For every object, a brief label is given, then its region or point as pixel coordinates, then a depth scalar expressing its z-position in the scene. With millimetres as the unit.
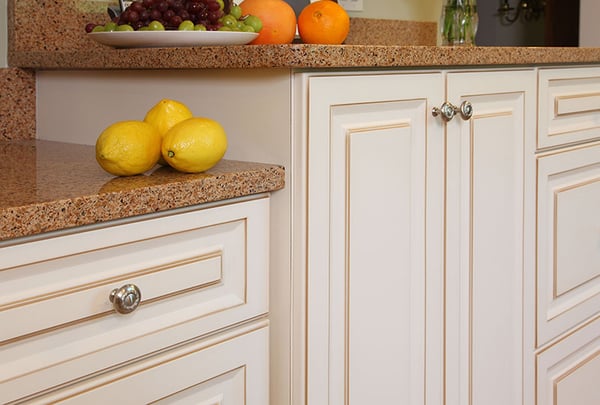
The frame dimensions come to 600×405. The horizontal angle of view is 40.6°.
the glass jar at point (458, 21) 1874
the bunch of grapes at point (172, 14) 1271
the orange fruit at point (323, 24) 1411
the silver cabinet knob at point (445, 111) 1240
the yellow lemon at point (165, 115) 1095
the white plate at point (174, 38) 1199
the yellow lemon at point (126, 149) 1014
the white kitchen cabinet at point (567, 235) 1544
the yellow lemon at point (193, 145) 1023
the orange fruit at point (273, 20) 1399
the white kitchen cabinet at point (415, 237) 1104
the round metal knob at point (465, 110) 1280
